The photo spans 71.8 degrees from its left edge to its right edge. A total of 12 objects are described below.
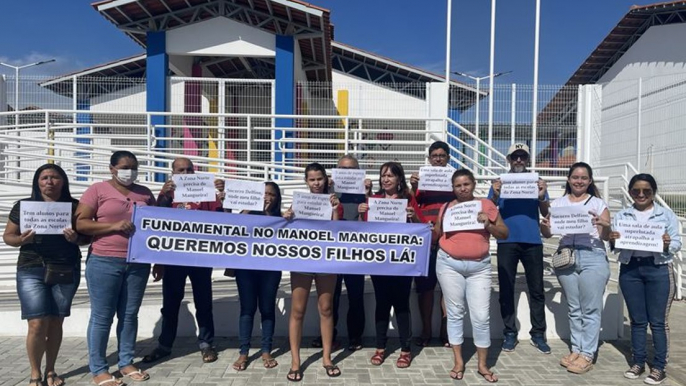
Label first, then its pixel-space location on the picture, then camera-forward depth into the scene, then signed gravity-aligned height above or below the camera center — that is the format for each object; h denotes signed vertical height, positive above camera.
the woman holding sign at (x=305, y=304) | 4.24 -1.06
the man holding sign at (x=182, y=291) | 4.47 -1.03
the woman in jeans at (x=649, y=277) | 4.07 -0.76
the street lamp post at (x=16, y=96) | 10.81 +2.00
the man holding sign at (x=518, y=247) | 4.72 -0.61
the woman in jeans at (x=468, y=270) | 4.08 -0.72
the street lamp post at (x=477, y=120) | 11.15 +1.60
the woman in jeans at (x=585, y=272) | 4.38 -0.78
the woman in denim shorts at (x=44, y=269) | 3.71 -0.69
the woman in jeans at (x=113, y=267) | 3.86 -0.70
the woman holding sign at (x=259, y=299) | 4.37 -1.06
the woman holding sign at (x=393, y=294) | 4.46 -1.03
